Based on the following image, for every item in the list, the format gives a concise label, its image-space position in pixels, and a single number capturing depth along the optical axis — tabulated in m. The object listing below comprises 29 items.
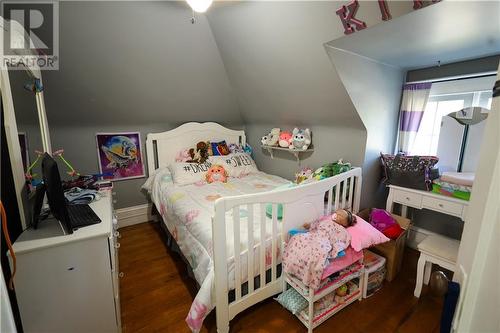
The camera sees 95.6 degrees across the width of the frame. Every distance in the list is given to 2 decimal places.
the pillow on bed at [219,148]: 3.20
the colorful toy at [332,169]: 2.15
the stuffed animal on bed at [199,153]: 3.01
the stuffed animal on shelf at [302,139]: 2.60
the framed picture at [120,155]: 2.77
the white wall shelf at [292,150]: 2.67
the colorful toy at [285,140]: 2.78
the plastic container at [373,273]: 1.71
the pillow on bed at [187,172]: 2.63
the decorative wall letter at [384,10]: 1.21
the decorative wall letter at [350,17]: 1.33
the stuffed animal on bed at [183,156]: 3.06
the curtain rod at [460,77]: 1.85
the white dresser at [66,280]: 1.07
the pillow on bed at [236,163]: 2.98
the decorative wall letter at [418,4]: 1.12
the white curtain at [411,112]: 2.20
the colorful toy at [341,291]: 1.65
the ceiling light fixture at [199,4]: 1.46
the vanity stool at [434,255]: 1.62
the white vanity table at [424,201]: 1.77
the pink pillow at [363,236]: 1.52
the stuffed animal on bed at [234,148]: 3.33
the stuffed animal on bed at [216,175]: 2.76
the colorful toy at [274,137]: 2.93
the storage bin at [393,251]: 1.90
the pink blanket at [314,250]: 1.33
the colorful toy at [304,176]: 2.38
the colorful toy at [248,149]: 3.48
